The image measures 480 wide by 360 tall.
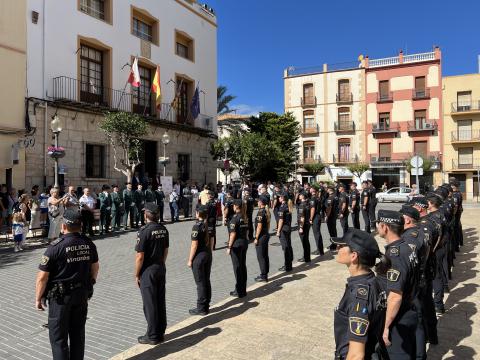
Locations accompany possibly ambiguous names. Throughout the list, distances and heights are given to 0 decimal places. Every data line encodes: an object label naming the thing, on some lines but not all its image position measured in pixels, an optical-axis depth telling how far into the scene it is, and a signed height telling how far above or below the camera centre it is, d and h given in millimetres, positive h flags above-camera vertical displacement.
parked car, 31531 -1213
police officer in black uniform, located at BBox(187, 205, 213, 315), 6117 -1237
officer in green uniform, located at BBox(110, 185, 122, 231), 14414 -907
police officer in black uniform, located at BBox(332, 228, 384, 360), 2682 -849
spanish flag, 20750 +4835
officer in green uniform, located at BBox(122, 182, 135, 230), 14992 -900
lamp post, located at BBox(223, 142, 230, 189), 23728 +1881
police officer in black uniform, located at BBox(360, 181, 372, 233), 14289 -858
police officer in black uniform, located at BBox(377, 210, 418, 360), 3434 -1056
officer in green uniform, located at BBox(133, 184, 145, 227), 15469 -815
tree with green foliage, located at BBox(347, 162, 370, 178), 38812 +1083
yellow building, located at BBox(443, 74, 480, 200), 38688 +4785
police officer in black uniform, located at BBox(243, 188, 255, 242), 11708 -832
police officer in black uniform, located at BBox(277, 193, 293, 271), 8875 -1158
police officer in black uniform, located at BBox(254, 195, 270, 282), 7980 -1231
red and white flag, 19156 +4900
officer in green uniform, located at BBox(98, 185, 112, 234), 13938 -936
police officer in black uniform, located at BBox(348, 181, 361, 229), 14109 -891
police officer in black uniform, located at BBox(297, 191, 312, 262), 9719 -1093
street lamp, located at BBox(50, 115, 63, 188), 13594 +1831
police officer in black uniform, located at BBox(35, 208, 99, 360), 3951 -1044
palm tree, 36219 +7214
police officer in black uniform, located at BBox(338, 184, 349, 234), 12656 -920
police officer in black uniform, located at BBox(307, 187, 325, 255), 10688 -1030
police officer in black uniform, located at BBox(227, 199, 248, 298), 6934 -1198
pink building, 39406 +6348
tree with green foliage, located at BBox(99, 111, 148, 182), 16719 +2052
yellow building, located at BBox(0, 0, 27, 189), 15680 +3552
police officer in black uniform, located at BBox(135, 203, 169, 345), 5082 -1227
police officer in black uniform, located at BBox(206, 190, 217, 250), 8578 -782
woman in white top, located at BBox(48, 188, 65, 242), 11828 -891
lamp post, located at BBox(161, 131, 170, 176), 18750 +1934
